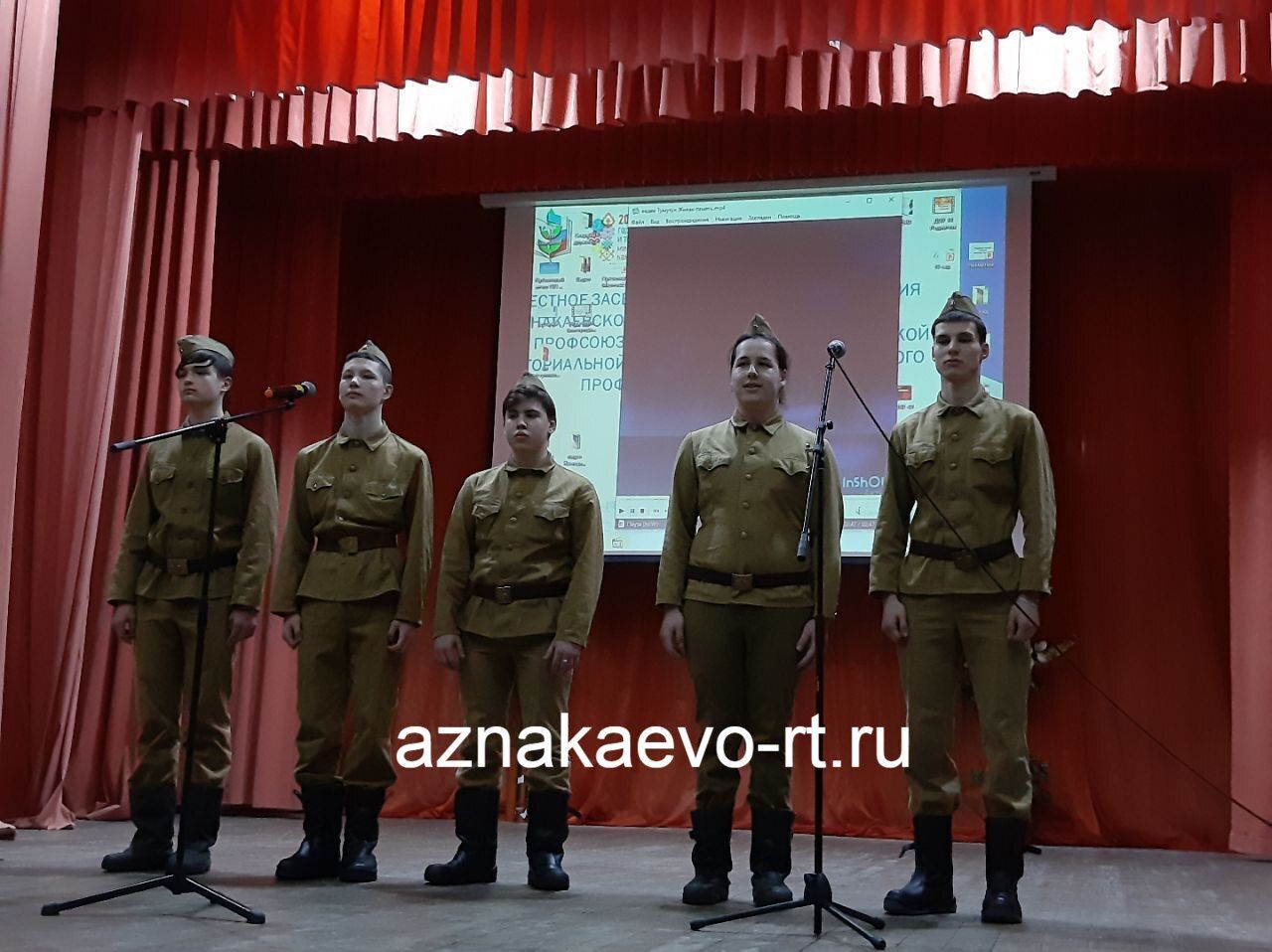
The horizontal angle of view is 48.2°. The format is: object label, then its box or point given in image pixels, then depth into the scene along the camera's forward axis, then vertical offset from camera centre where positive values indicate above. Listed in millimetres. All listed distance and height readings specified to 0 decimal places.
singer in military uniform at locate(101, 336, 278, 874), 3836 +41
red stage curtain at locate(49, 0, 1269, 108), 4777 +2121
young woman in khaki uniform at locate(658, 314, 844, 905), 3432 +54
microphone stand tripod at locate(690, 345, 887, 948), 2934 -422
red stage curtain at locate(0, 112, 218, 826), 5422 +774
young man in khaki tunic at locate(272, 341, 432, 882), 3752 +22
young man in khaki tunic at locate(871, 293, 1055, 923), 3256 +127
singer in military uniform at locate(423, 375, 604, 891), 3701 +37
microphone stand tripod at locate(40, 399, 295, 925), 3012 -329
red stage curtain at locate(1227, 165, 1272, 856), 5215 +555
